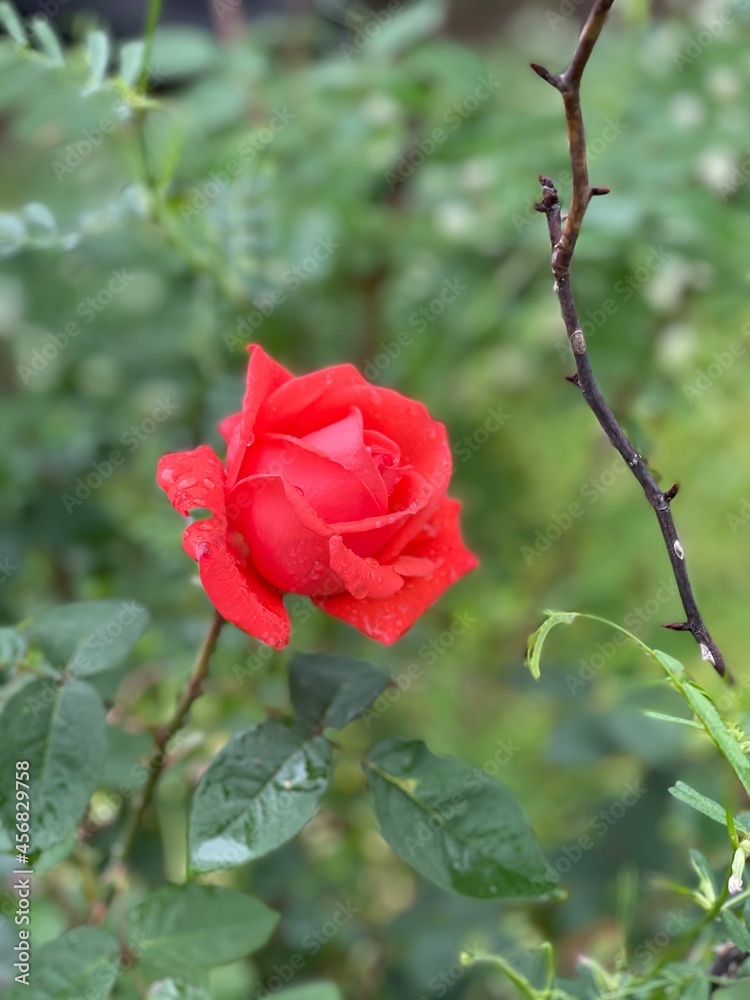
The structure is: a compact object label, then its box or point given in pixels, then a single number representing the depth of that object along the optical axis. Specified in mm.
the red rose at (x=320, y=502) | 434
